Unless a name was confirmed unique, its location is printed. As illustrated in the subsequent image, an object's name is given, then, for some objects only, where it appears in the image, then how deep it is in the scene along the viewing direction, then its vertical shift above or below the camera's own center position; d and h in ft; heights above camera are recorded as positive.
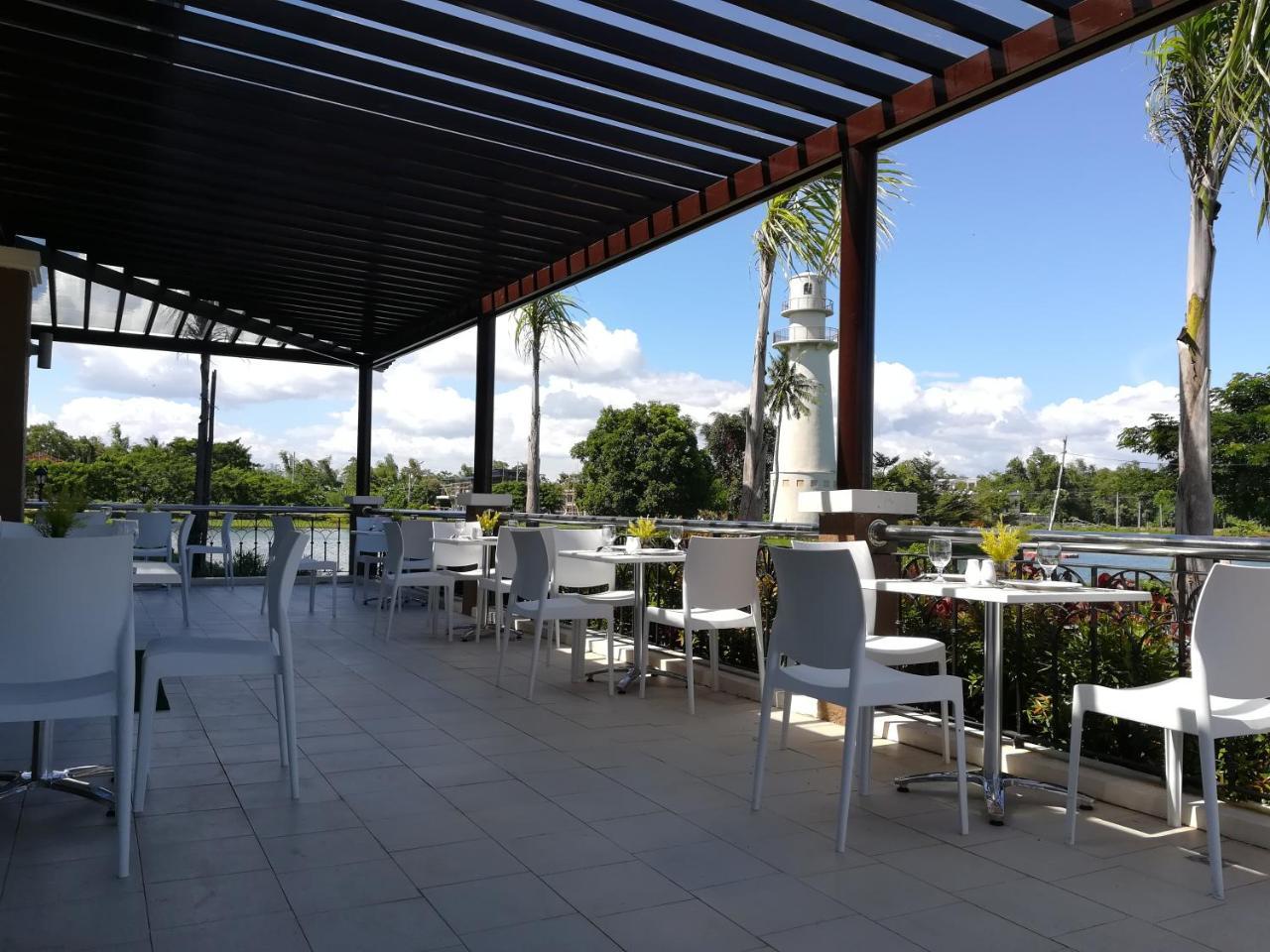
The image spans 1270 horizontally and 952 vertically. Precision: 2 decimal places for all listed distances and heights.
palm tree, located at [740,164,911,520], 48.60 +15.72
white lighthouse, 100.12 +10.40
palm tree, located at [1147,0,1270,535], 29.73 +12.31
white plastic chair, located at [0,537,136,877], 8.36 -1.12
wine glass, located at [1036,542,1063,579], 10.99 -0.50
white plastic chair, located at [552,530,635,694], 18.38 -1.25
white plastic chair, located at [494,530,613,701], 16.52 -1.50
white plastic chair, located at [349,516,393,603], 33.12 -1.26
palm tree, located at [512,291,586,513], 65.31 +12.60
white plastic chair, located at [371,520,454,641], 23.75 -1.30
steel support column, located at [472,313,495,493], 29.25 +3.58
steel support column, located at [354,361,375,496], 38.40 +3.80
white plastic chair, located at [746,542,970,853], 9.69 -1.52
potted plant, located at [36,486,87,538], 11.51 -0.08
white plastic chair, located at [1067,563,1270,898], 8.38 -1.35
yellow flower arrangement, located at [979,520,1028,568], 11.16 -0.37
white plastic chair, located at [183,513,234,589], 32.86 -1.41
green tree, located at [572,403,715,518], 130.62 +5.92
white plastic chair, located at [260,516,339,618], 27.51 -1.76
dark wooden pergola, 12.55 +6.24
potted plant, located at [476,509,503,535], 23.66 -0.37
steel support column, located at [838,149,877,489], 14.79 +2.89
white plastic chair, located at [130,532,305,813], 10.07 -1.65
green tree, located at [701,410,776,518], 136.05 +8.41
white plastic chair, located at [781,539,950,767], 11.80 -1.70
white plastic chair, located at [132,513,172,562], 26.35 -0.77
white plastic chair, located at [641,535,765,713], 15.33 -1.23
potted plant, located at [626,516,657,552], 17.97 -0.46
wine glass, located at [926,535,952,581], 11.67 -0.49
